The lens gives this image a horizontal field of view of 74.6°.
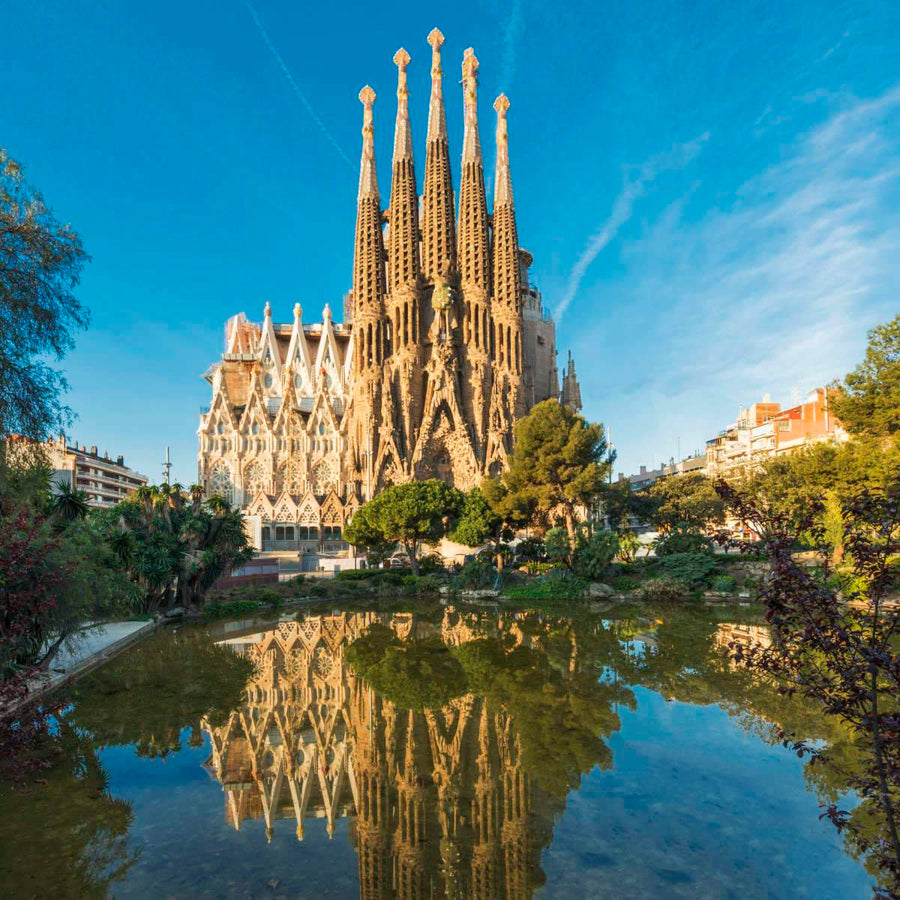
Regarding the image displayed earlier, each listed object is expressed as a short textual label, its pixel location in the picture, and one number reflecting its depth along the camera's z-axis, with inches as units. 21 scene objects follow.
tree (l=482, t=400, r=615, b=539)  1238.9
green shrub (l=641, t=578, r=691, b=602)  1016.2
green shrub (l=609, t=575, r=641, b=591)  1090.7
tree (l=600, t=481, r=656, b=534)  1358.3
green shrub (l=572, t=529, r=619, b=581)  1128.8
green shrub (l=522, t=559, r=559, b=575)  1217.8
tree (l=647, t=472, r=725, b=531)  1396.4
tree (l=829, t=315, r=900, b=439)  909.8
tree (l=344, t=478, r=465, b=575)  1189.7
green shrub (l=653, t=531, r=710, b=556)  1176.2
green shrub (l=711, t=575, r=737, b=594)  1043.3
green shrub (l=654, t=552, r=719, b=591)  1062.4
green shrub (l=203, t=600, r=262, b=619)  876.6
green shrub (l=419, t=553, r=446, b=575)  1290.6
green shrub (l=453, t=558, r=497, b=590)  1145.4
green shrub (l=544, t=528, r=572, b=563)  1118.4
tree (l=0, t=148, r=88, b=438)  406.9
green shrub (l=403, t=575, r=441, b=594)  1144.2
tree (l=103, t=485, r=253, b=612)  778.8
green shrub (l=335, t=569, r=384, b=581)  1195.9
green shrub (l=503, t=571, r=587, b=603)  1058.7
